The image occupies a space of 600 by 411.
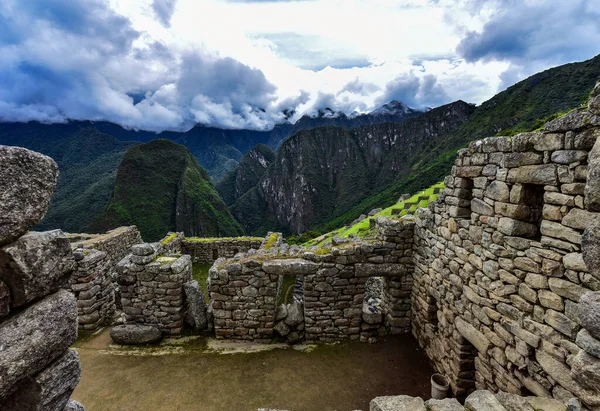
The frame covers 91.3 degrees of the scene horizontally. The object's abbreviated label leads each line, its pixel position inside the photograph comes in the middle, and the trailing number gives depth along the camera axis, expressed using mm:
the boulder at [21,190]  1772
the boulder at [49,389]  2158
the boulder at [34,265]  1881
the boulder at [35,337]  1869
